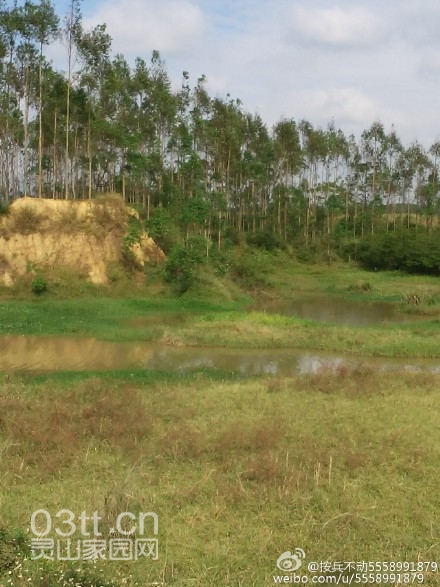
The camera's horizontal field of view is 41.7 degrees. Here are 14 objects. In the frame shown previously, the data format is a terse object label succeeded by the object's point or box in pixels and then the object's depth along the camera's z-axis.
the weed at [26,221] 34.28
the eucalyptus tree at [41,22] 33.28
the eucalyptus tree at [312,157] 62.53
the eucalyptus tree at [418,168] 68.38
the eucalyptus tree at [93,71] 36.22
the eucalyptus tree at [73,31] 35.09
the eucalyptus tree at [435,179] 66.13
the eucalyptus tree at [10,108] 34.50
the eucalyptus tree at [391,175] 67.12
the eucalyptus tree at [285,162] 60.88
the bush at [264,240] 56.62
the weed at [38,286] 31.50
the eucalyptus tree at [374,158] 66.56
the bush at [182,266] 33.22
